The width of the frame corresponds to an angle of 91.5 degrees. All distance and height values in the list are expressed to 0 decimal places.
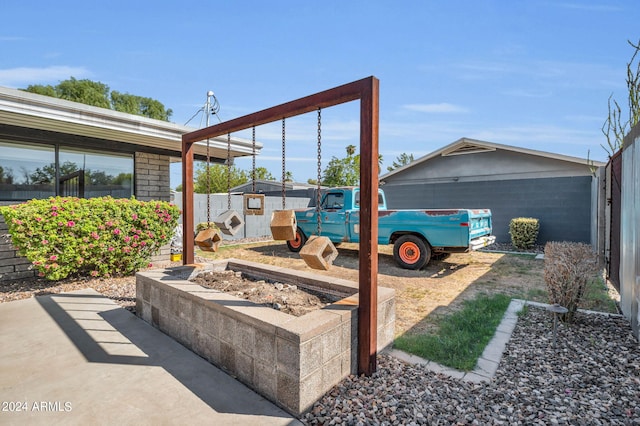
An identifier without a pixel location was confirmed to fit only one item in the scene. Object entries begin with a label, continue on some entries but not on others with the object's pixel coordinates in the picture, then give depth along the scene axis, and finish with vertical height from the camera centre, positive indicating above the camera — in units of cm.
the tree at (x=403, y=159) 4726 +769
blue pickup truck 615 -44
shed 942 +74
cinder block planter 206 -100
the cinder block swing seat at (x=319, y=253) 252 -37
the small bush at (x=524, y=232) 930 -74
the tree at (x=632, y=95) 505 +185
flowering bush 445 -38
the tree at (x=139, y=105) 3588 +1236
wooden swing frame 236 +7
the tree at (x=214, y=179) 2975 +280
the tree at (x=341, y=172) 2962 +345
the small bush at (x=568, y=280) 340 -80
